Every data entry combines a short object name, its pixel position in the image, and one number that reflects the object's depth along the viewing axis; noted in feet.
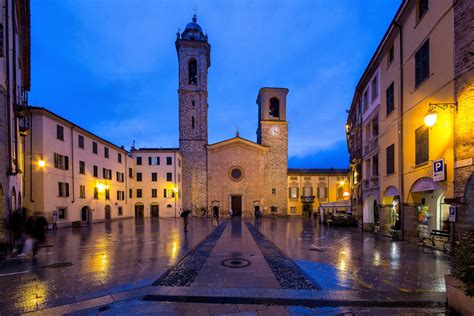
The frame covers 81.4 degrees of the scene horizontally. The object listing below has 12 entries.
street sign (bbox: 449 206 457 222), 28.55
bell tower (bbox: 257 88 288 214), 135.54
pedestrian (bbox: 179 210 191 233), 58.28
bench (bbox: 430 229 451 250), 33.42
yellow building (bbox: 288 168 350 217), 146.00
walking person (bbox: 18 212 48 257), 31.37
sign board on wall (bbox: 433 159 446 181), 31.14
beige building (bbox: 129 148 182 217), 127.54
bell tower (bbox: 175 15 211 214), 133.18
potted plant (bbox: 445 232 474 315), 13.42
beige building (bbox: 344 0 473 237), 29.63
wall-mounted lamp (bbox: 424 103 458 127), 27.96
